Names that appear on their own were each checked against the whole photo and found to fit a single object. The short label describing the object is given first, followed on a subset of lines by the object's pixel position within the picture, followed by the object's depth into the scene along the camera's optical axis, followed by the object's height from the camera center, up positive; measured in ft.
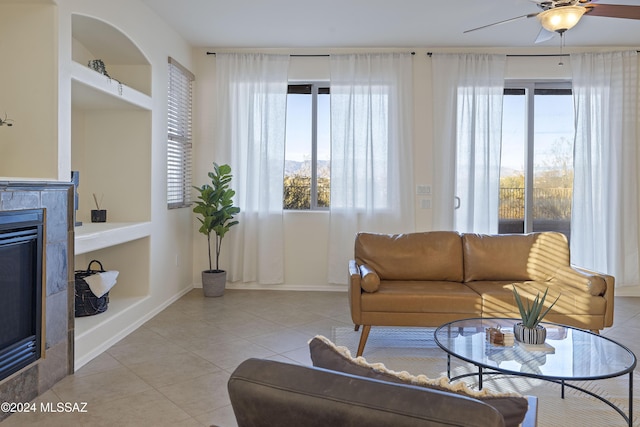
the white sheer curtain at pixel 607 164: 17.57 +1.61
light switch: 18.30 +0.63
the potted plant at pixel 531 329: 8.44 -2.13
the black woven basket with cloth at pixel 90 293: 12.21 -2.25
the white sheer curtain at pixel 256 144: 18.15 +2.29
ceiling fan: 9.50 +3.97
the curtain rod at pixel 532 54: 18.13 +5.75
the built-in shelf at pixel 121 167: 14.02 +1.10
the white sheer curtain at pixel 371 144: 18.01 +2.31
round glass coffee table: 7.28 -2.42
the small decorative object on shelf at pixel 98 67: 12.17 +3.45
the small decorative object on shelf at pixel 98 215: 14.05 -0.33
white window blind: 16.35 +2.39
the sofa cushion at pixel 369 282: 11.15 -1.74
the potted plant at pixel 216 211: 17.03 -0.22
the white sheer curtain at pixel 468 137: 17.84 +2.60
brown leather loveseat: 11.02 -1.85
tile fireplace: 8.23 -1.57
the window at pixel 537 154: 18.62 +2.07
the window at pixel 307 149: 18.89 +2.21
